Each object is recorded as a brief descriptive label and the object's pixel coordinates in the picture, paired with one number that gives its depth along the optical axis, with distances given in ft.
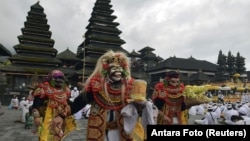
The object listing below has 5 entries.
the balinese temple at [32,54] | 120.16
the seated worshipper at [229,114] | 38.19
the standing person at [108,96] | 14.28
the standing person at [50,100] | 19.35
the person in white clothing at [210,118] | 39.25
